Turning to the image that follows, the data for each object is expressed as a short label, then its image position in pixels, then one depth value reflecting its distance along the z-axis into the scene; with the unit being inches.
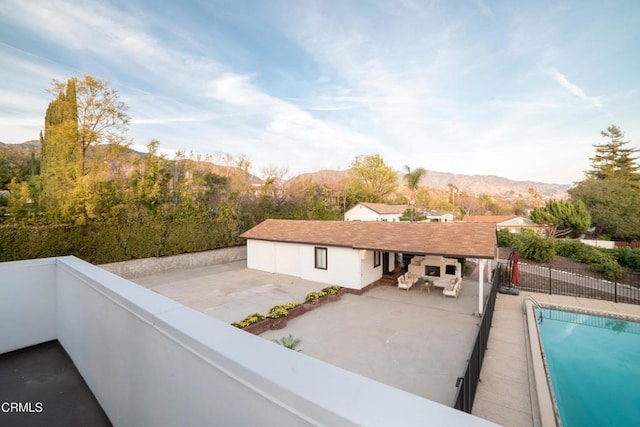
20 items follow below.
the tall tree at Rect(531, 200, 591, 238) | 1241.4
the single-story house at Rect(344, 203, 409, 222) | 1533.0
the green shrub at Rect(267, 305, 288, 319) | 374.6
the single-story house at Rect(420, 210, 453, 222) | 1936.9
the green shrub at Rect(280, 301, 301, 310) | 400.8
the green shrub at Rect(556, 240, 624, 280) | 647.8
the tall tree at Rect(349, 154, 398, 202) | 2196.1
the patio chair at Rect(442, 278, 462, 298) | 492.4
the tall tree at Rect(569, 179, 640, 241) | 1309.1
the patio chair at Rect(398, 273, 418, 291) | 537.7
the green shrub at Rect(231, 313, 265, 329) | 348.6
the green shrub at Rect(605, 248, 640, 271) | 774.5
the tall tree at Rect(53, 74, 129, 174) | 621.3
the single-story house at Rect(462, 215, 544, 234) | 1562.1
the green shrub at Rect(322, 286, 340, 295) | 486.9
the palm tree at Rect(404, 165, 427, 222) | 1387.8
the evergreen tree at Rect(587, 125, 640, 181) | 1878.7
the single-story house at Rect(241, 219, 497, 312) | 478.3
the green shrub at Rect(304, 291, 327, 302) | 451.2
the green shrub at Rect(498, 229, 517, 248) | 1026.3
